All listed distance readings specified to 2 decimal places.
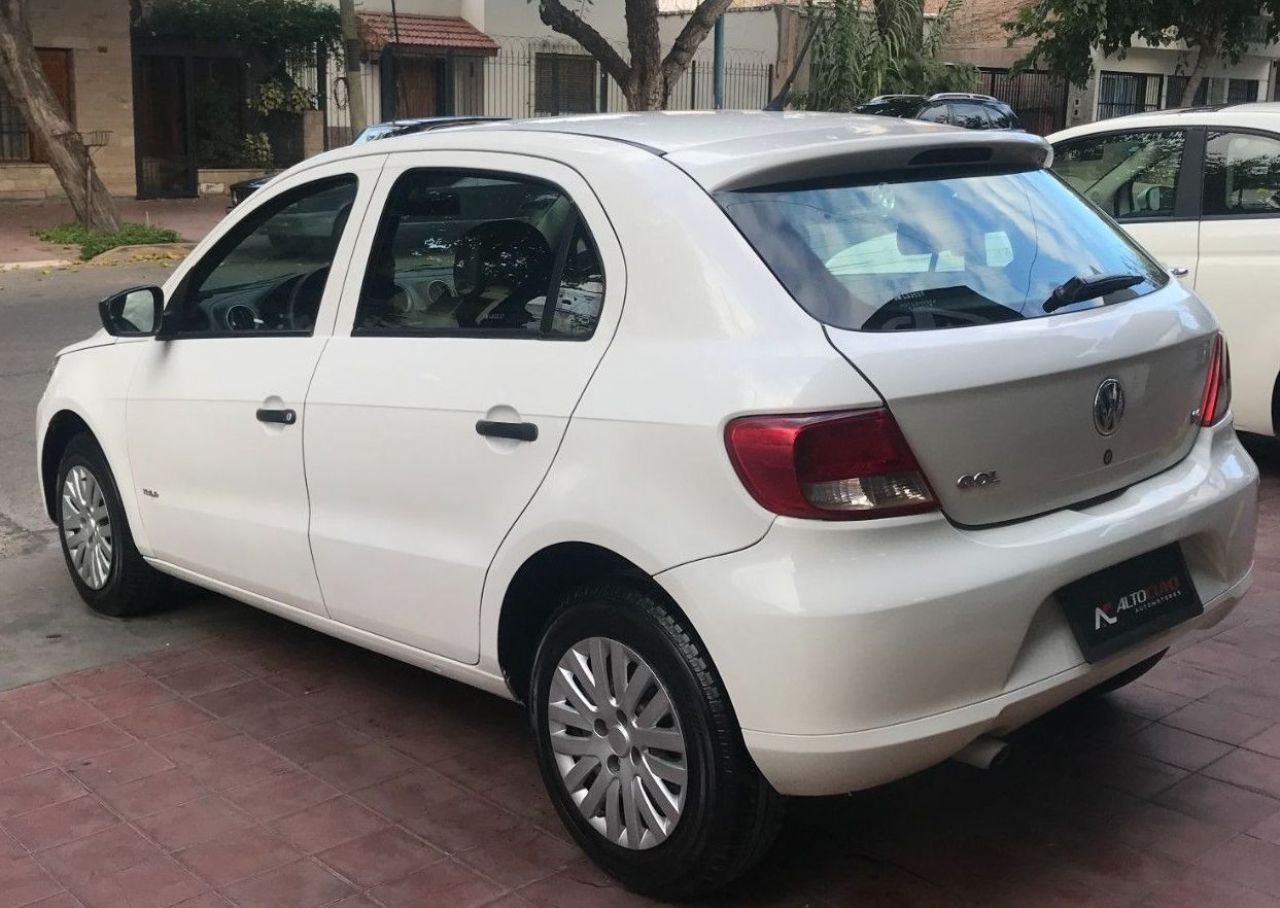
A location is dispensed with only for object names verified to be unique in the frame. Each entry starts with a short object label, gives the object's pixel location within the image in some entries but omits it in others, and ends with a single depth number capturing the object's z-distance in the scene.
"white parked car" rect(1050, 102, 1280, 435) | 7.08
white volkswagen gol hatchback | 3.01
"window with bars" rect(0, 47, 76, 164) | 24.84
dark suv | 11.66
